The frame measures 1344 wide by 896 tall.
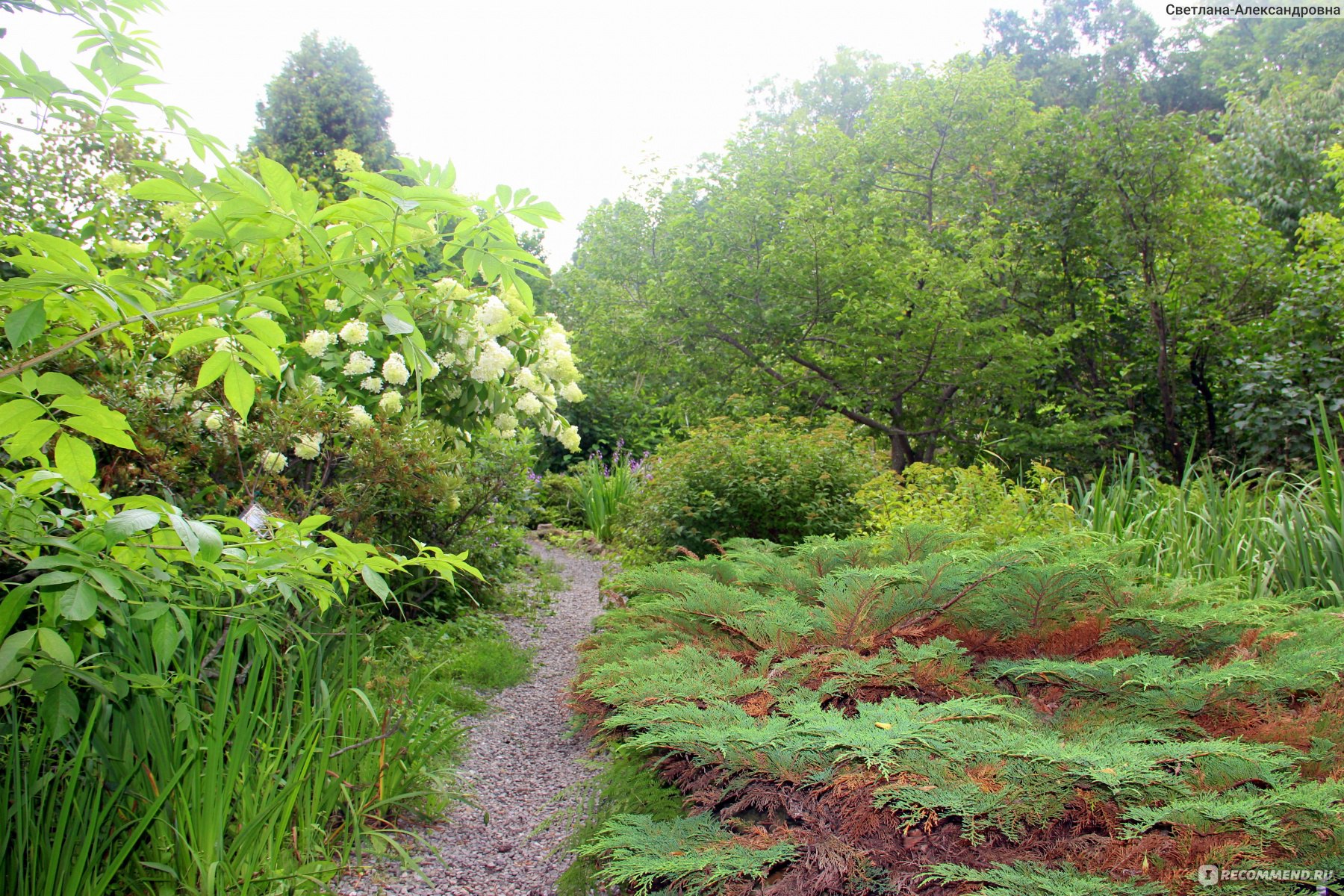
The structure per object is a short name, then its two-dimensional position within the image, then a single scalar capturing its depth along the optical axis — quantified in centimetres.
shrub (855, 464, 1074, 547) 420
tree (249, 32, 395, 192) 1450
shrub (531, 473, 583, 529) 1100
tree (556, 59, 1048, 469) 809
